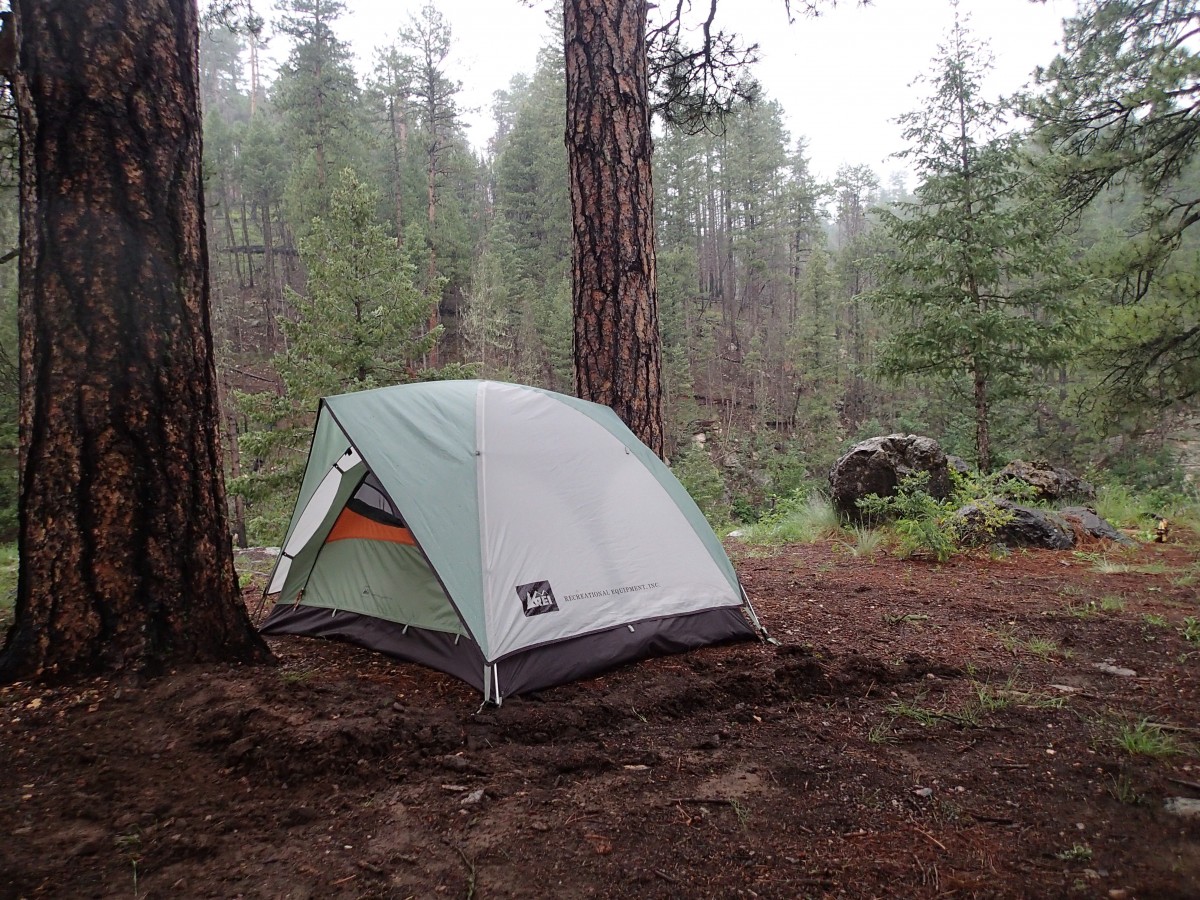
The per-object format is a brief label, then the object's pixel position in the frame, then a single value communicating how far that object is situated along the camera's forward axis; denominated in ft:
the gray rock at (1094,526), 21.36
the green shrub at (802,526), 25.09
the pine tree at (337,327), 39.40
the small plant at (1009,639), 10.96
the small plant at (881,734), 7.69
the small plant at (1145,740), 6.83
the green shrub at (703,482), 56.59
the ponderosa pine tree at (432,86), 71.20
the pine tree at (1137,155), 19.70
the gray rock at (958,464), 26.46
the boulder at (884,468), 24.71
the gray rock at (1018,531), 19.83
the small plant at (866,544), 20.35
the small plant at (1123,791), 6.02
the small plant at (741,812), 6.11
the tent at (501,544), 9.66
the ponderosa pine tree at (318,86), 70.85
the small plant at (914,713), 8.20
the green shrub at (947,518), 19.06
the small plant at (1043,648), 10.57
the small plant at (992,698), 8.48
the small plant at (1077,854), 5.25
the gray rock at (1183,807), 5.71
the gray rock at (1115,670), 9.57
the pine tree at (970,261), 33.63
